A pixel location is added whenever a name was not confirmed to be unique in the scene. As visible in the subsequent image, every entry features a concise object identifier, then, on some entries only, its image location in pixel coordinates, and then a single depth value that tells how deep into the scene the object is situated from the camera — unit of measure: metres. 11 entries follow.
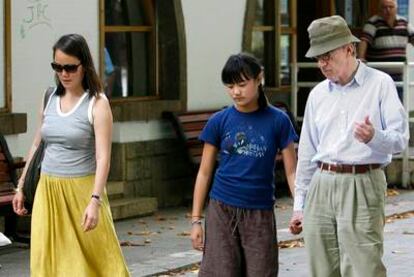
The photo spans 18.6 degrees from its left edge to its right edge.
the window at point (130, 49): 12.86
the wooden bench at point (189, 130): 13.23
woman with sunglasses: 6.96
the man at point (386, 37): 15.79
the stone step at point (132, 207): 12.21
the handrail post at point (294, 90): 15.66
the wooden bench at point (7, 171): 10.48
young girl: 6.52
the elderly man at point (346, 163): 6.43
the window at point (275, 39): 15.33
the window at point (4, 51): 11.10
